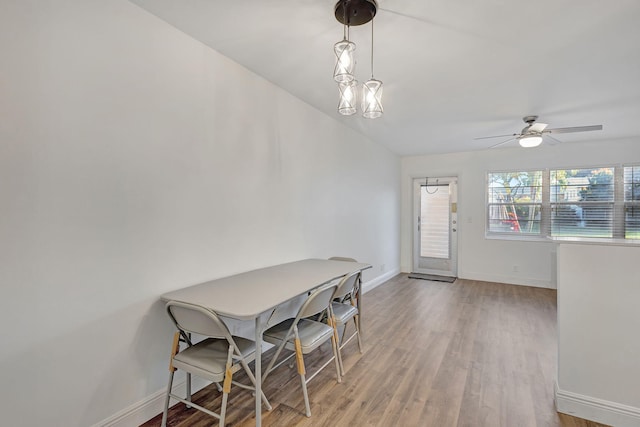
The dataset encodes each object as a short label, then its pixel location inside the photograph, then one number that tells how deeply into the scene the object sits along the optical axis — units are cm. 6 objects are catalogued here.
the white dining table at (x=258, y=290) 168
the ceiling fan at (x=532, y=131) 351
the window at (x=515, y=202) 541
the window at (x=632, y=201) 471
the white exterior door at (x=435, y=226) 602
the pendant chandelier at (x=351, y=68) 165
